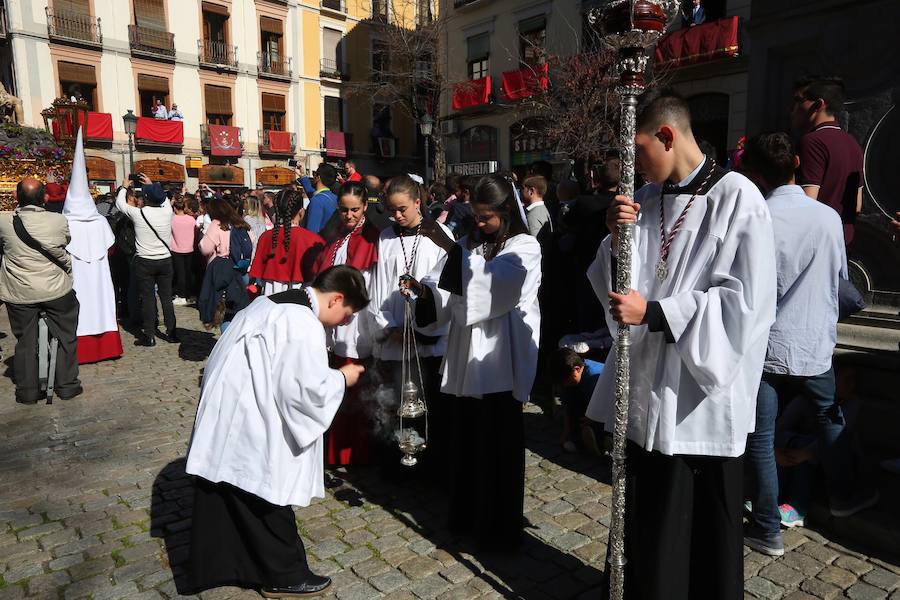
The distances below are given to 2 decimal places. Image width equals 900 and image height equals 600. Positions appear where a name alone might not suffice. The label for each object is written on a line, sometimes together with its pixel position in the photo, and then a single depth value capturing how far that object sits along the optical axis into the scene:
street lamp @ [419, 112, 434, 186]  17.61
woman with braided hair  5.20
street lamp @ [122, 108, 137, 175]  20.95
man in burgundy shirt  3.79
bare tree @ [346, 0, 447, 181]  26.69
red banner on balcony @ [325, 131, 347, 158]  33.38
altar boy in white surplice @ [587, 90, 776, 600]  2.21
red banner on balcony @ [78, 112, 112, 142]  25.50
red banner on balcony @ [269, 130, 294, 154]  30.98
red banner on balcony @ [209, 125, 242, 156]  28.95
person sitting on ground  4.12
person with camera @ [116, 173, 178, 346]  8.01
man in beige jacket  5.83
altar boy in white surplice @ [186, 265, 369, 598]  2.88
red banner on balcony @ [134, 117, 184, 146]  26.81
